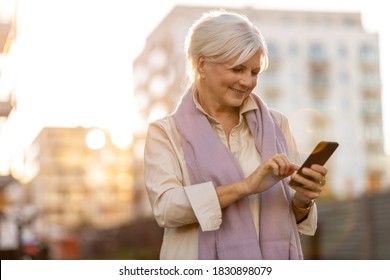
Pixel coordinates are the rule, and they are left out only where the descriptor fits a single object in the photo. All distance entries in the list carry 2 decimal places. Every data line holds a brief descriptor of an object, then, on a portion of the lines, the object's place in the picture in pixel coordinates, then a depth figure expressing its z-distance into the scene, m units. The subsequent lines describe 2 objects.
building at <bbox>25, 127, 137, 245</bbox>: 111.38
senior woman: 3.97
